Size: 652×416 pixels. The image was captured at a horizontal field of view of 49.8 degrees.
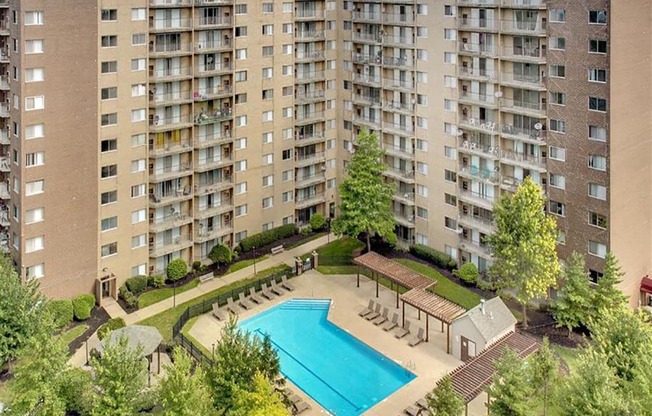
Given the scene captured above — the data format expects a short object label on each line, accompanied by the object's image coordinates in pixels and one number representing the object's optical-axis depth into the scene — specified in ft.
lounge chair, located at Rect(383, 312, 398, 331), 181.47
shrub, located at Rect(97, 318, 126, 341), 169.37
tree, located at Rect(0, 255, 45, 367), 153.48
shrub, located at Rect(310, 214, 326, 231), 241.76
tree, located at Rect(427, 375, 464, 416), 125.08
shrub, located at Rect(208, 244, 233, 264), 214.28
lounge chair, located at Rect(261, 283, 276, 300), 199.63
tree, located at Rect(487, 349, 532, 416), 123.65
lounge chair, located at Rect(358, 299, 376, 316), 189.08
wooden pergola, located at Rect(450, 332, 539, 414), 140.67
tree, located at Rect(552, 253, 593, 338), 169.48
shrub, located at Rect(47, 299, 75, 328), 177.88
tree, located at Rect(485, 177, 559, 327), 169.17
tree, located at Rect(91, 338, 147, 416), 126.93
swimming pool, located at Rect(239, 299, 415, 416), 157.07
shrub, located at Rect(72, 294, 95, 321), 183.52
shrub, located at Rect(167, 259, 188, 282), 205.26
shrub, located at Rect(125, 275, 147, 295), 196.75
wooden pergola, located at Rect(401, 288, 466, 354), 170.50
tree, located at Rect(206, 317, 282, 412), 133.59
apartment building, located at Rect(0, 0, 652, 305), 173.88
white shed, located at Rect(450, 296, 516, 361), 163.12
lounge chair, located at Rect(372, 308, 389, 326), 184.24
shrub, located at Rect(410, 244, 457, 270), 211.61
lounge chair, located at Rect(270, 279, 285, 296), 201.57
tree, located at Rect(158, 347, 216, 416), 121.60
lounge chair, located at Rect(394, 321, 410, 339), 177.88
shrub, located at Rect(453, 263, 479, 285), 200.34
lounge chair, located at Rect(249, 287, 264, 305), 197.16
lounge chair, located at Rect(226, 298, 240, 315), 191.12
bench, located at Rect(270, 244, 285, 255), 225.76
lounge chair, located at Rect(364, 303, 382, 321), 186.88
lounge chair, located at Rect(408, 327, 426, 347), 174.29
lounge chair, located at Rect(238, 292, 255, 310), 194.04
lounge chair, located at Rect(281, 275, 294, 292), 204.23
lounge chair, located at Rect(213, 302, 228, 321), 187.29
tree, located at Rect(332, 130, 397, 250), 210.59
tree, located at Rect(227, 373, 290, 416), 123.65
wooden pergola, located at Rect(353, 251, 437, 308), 187.52
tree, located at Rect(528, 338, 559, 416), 128.26
